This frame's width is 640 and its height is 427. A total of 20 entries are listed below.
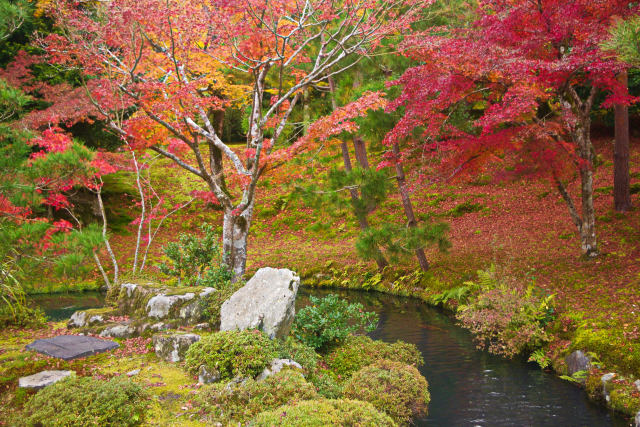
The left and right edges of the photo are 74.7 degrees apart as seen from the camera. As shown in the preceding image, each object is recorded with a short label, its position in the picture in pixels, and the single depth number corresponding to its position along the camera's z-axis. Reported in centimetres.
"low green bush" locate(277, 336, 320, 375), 549
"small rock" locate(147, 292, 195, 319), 680
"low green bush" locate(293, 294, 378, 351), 673
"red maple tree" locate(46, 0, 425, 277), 759
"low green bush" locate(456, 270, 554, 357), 729
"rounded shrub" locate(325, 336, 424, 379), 636
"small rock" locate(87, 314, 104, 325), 709
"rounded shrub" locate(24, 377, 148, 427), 368
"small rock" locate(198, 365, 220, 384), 496
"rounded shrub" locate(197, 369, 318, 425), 423
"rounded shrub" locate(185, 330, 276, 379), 488
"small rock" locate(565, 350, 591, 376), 623
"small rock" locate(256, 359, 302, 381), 489
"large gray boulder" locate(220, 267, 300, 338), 570
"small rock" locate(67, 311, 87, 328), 725
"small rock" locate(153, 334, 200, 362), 573
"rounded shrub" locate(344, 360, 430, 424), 507
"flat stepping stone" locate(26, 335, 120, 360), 534
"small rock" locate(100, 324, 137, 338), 662
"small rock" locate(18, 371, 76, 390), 458
